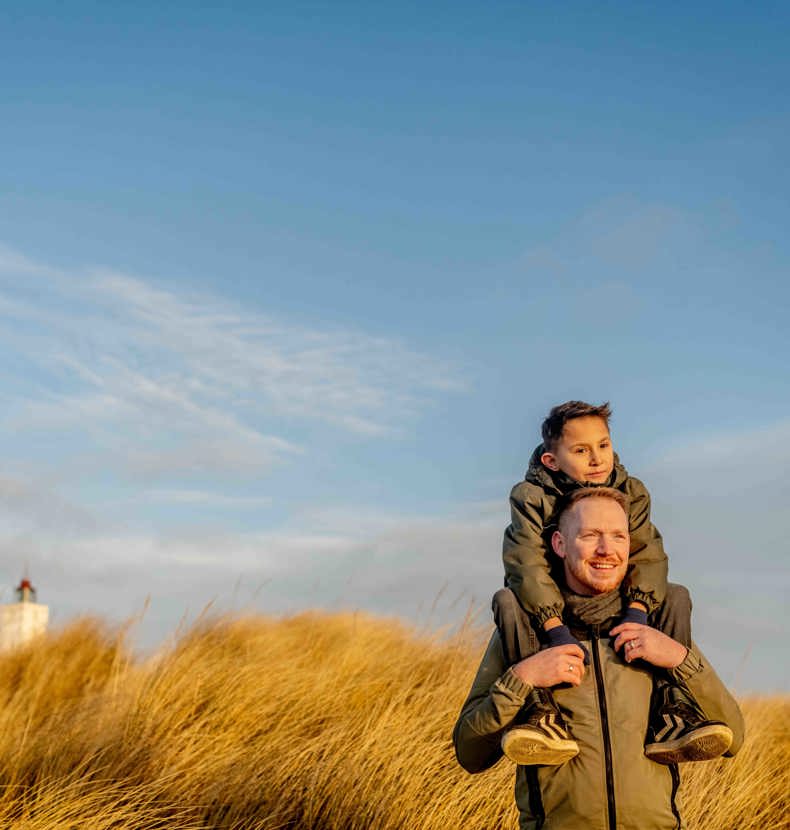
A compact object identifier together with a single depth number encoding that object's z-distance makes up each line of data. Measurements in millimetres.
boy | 2855
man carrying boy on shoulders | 2875
